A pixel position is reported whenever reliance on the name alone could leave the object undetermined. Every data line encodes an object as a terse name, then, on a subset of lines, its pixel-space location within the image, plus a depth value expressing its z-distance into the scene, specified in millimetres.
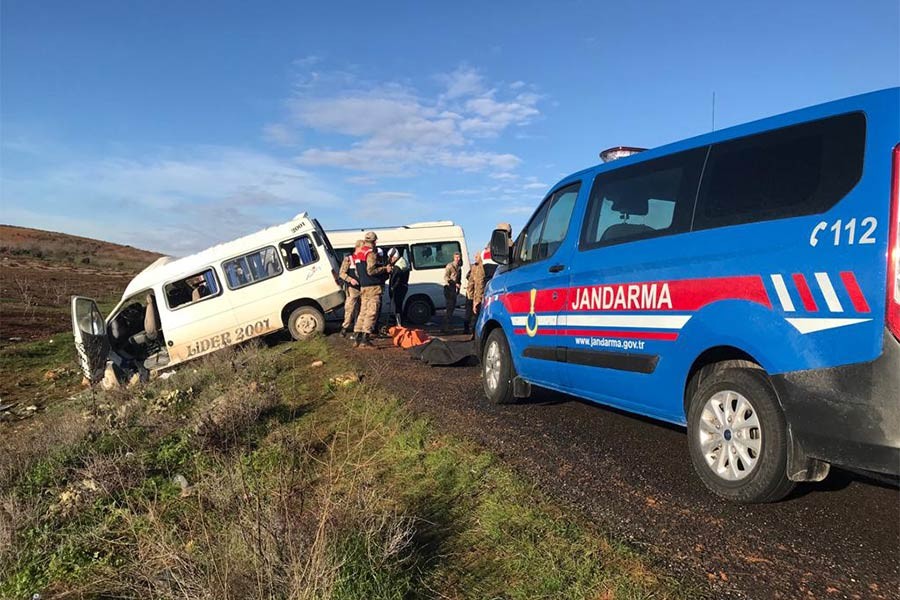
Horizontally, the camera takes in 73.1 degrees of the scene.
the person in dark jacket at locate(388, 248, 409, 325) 14098
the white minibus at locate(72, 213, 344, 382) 12836
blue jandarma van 2611
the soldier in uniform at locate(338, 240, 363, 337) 12305
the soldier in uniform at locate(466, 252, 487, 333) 13211
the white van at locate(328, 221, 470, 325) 16656
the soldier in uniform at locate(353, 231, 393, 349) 11031
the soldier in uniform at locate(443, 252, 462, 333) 14273
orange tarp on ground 11078
